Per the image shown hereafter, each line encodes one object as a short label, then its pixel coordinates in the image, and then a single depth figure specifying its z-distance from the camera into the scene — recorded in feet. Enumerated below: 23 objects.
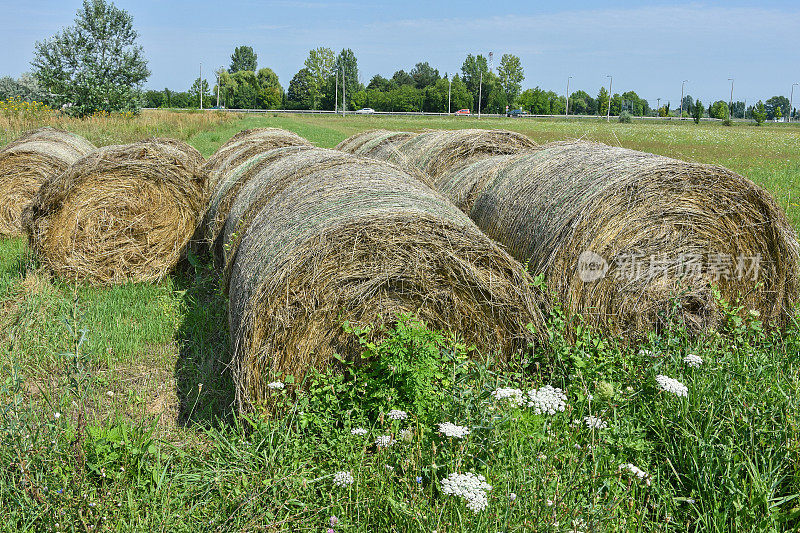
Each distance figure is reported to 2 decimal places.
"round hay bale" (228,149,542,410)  12.78
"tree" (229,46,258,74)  488.02
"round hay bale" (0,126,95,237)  30.81
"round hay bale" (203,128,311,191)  28.84
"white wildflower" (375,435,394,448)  10.47
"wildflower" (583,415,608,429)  10.24
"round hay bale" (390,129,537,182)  28.60
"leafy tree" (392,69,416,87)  465.88
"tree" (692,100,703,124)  255.21
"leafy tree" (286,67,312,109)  381.19
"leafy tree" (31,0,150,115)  106.83
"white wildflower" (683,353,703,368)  12.76
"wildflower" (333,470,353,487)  10.02
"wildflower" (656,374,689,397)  11.05
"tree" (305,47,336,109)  358.43
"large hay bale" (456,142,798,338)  15.58
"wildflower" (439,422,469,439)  9.72
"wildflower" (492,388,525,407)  10.62
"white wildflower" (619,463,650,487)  9.28
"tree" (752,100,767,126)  261.03
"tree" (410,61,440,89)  456.86
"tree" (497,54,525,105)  359.66
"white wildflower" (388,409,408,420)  11.15
